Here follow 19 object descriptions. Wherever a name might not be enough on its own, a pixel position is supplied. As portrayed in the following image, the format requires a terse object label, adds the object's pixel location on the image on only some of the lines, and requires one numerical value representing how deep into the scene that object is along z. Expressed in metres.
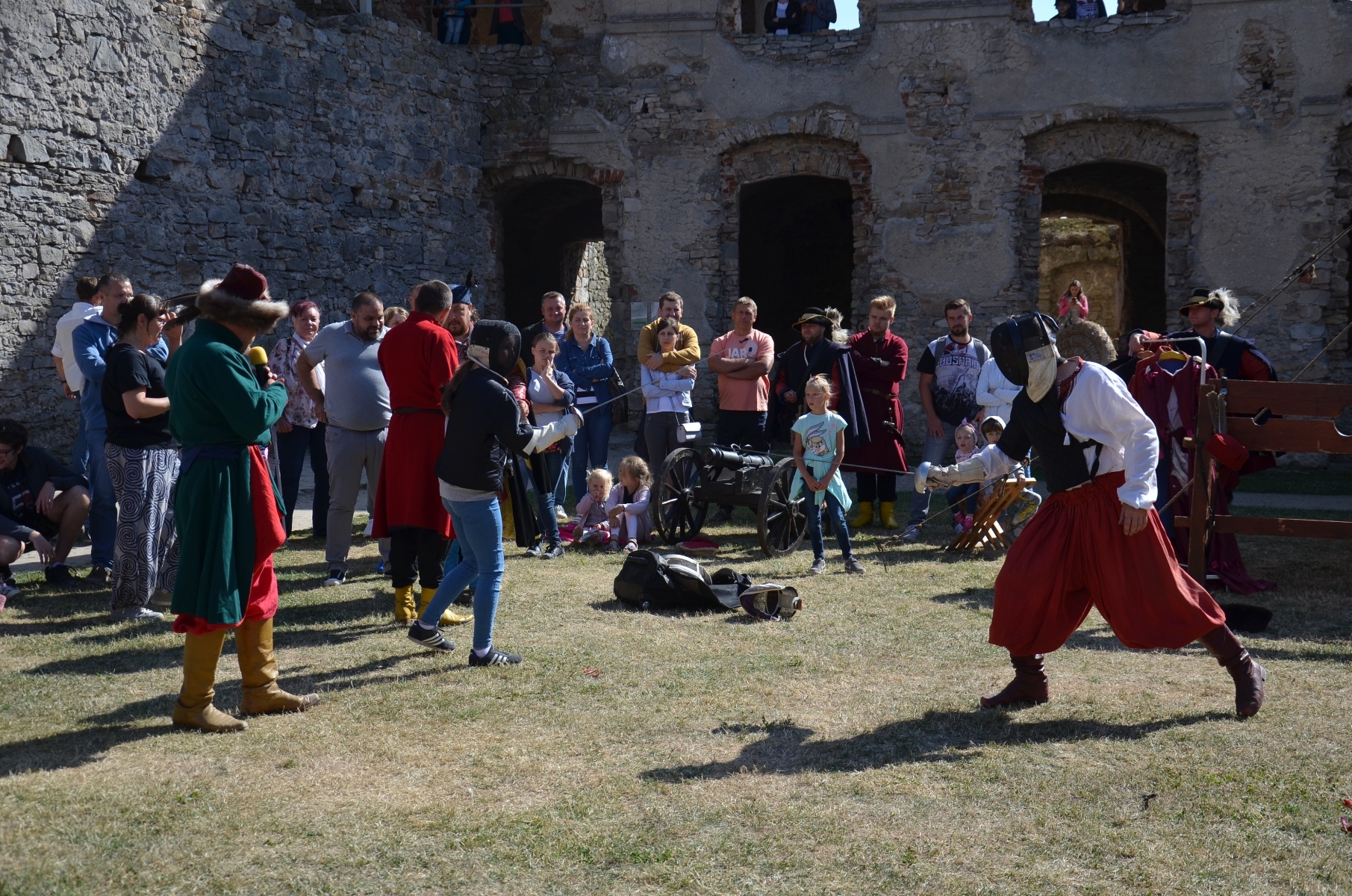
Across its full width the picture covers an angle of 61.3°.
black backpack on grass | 6.27
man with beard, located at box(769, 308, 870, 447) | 8.72
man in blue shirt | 6.62
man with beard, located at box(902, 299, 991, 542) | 8.95
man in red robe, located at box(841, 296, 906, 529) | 8.99
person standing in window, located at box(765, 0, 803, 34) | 14.75
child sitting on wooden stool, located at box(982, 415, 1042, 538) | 8.09
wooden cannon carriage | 8.07
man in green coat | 4.15
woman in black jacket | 4.98
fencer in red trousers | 4.25
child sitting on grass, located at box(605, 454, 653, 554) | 8.20
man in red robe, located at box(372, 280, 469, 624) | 5.66
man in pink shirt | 8.95
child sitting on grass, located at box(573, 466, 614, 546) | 8.23
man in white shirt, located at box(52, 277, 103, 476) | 7.46
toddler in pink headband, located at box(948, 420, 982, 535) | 8.17
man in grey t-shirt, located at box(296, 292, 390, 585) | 6.63
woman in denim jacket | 8.73
